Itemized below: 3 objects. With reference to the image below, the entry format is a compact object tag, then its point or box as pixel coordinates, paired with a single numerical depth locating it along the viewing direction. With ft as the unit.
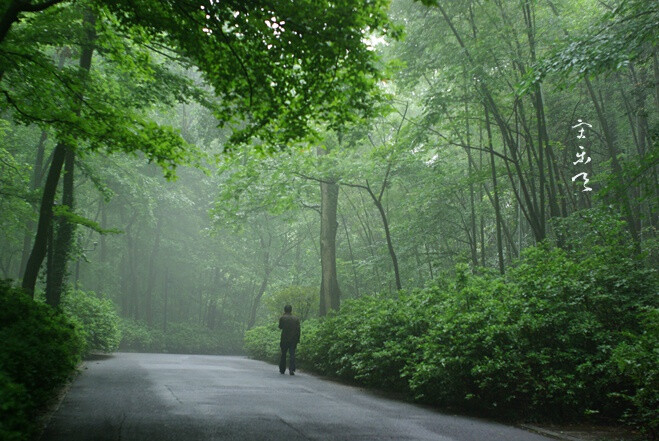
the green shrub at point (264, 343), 63.05
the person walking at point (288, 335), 45.83
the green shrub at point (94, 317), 60.75
